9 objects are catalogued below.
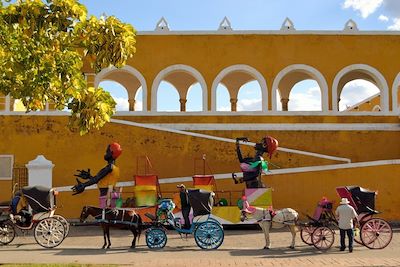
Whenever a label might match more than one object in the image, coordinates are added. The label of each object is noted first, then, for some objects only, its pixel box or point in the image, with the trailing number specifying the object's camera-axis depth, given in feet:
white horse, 41.83
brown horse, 42.63
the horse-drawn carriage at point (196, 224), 41.42
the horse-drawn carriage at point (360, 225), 41.32
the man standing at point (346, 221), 40.47
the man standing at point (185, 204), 43.93
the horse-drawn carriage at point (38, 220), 43.34
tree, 26.09
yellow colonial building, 58.59
